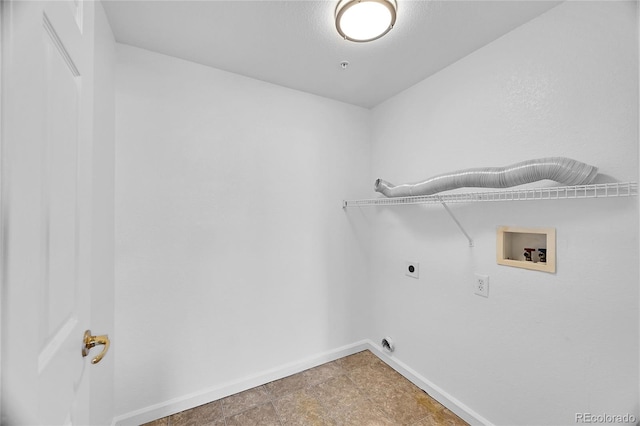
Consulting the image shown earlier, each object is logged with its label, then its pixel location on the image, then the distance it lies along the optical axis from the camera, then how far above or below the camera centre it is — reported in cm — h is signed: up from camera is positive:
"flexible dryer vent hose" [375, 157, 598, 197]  113 +21
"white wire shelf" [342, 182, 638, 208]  104 +11
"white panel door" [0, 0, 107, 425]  35 +1
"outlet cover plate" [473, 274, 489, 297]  158 -45
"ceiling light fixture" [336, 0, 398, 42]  123 +102
